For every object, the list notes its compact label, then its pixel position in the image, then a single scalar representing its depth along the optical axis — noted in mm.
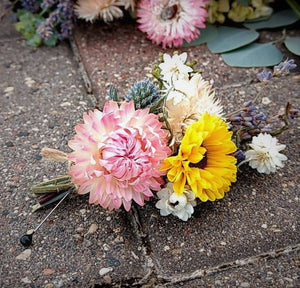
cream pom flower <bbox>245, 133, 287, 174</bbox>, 246
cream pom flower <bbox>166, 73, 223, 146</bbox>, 231
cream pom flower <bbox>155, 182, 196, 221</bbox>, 227
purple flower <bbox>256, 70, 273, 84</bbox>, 254
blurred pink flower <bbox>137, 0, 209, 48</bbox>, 323
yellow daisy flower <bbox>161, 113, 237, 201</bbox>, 219
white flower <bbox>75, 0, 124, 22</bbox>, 341
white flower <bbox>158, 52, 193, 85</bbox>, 244
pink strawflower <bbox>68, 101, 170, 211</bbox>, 212
